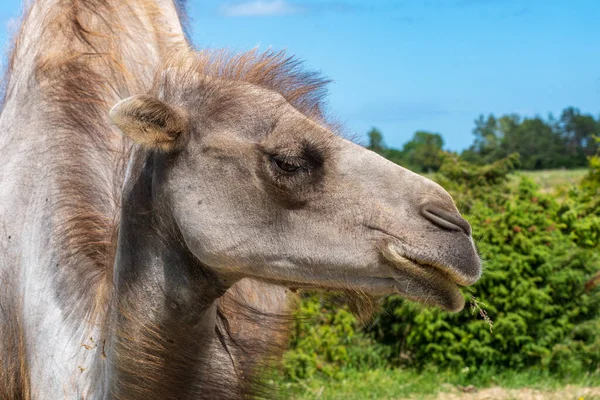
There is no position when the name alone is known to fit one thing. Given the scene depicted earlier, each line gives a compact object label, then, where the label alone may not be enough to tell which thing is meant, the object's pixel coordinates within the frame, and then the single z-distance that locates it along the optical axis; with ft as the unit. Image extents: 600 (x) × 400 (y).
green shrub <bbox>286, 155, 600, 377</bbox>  29.76
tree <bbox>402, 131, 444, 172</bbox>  102.99
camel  10.61
